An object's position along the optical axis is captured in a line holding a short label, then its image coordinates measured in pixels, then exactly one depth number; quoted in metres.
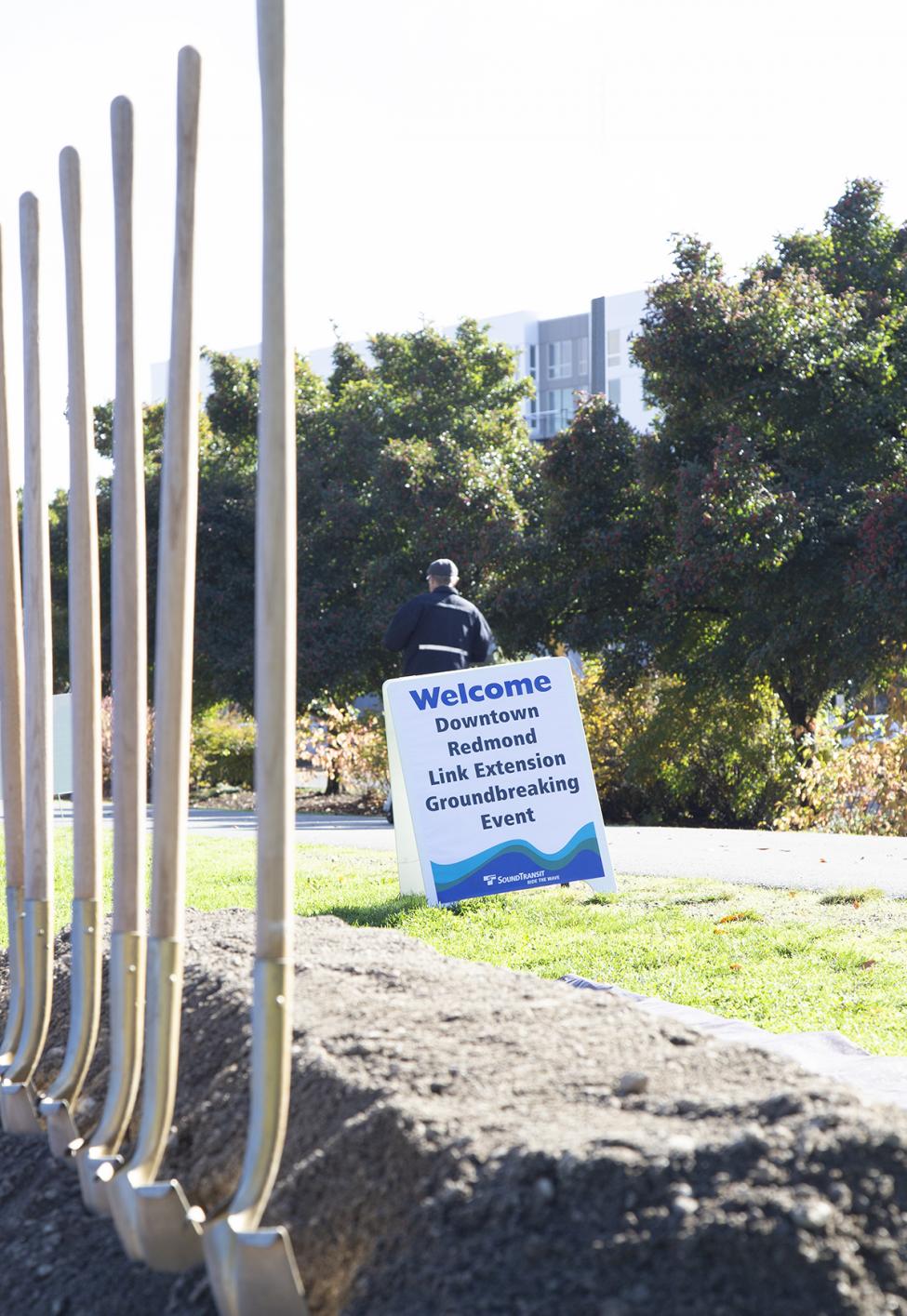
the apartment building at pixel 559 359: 72.94
